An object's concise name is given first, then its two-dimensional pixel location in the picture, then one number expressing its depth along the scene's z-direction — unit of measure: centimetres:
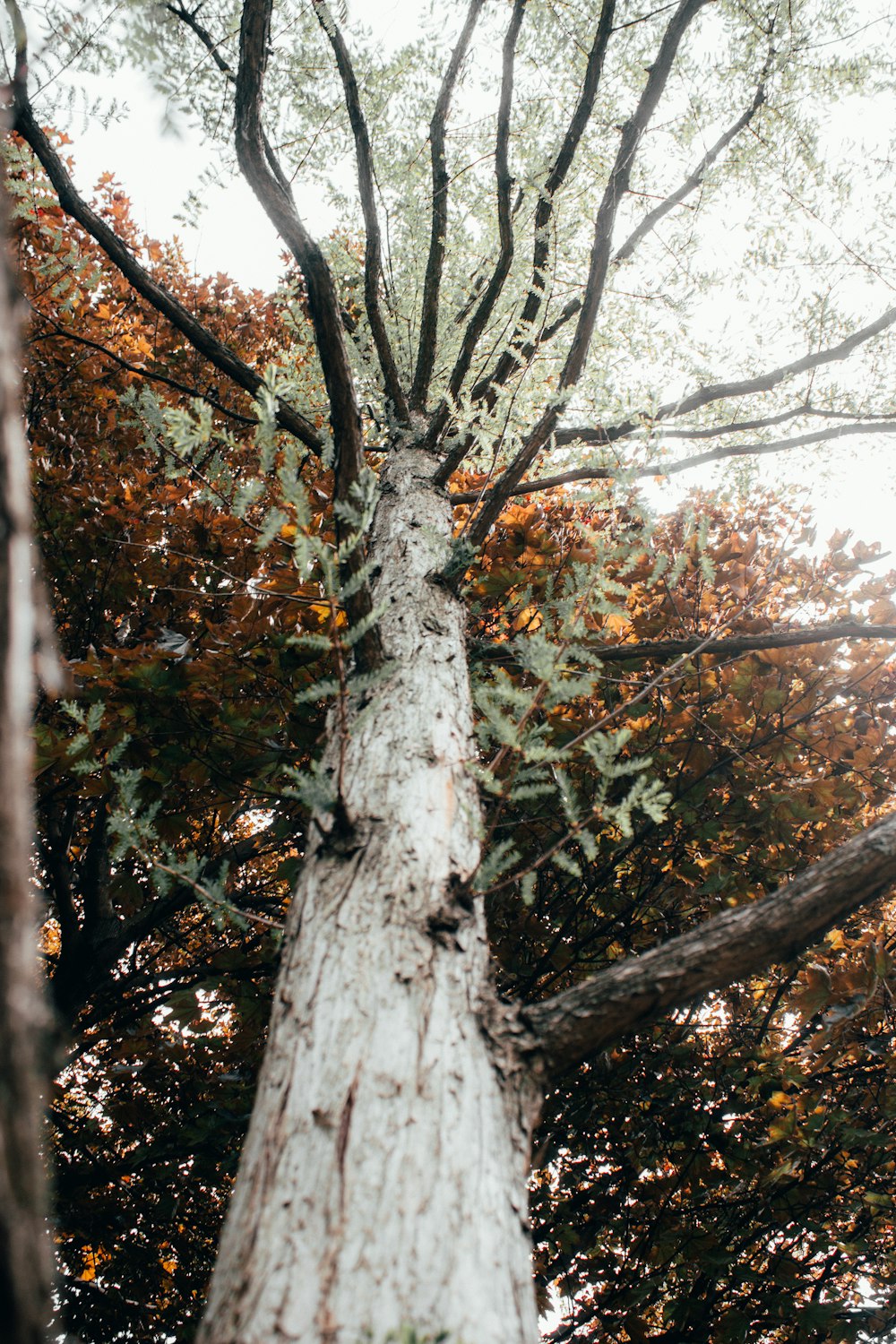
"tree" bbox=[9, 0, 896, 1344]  92
